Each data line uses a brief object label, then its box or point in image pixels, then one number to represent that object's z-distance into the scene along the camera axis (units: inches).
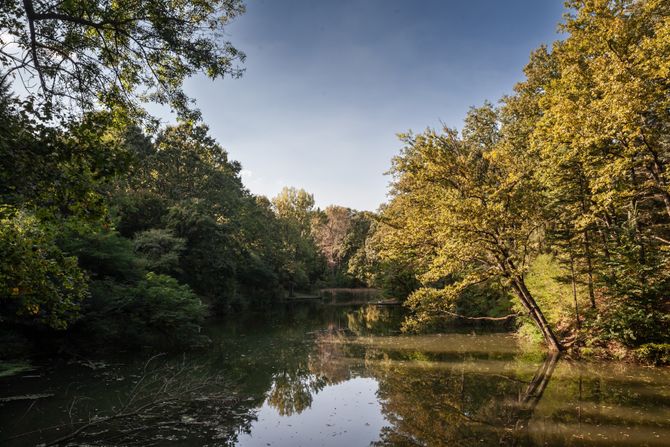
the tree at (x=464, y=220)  504.4
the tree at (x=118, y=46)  252.5
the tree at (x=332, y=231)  2645.2
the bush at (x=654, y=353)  470.1
